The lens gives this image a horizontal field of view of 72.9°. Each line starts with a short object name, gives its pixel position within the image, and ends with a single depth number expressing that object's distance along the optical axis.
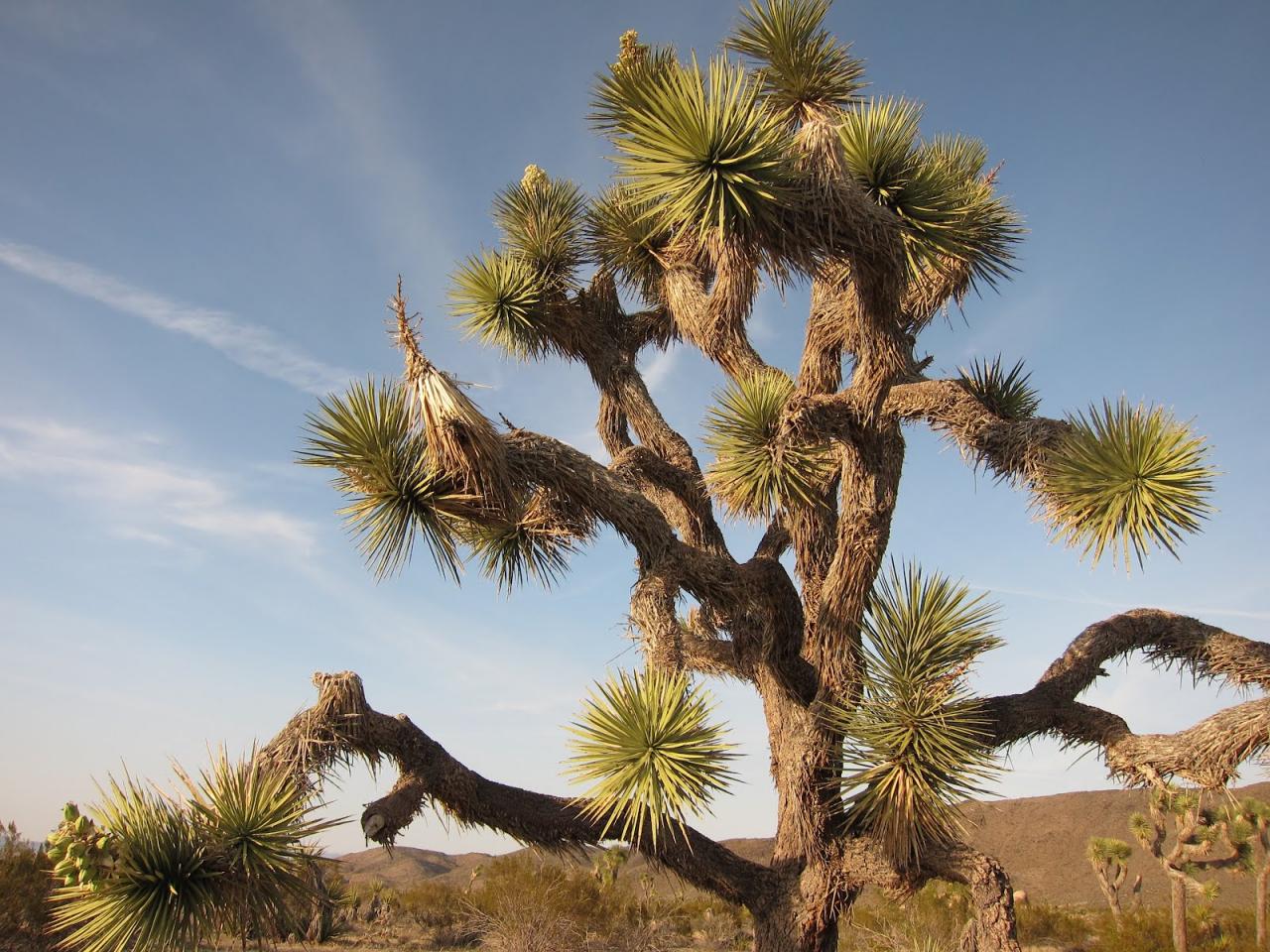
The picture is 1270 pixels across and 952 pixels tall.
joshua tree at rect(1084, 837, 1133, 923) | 22.14
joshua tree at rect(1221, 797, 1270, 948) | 18.30
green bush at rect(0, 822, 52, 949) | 11.42
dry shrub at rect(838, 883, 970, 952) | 12.96
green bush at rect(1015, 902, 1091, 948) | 19.64
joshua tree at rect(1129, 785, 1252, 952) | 16.88
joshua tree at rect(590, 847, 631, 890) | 19.02
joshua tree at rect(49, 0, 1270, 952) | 5.26
